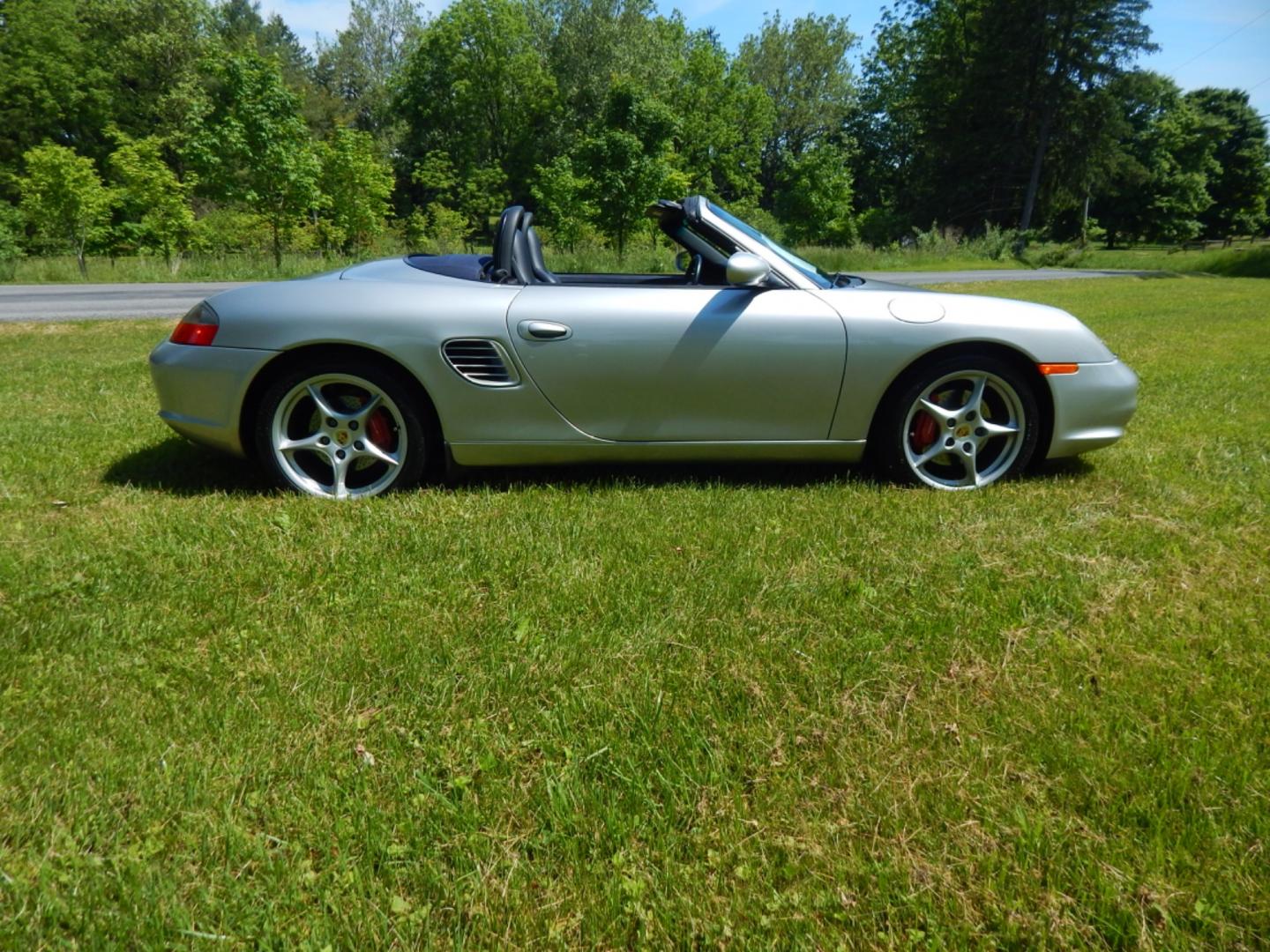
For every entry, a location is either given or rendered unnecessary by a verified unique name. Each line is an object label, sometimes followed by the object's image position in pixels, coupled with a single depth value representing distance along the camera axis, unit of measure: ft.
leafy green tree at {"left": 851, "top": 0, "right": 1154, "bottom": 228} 143.74
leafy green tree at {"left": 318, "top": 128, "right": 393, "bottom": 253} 79.05
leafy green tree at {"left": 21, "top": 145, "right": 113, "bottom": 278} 77.36
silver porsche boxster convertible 10.97
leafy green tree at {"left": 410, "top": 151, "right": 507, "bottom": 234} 144.66
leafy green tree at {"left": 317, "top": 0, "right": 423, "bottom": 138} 177.47
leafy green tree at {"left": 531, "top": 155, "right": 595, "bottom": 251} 78.54
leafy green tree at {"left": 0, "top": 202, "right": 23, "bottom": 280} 69.47
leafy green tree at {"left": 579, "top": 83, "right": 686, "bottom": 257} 65.10
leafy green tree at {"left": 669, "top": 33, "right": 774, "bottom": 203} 161.48
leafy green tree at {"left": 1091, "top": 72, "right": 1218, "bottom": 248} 167.53
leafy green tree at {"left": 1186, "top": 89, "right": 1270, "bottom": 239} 187.73
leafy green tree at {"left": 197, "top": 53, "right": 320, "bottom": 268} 62.95
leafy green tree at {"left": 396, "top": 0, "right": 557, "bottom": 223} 153.38
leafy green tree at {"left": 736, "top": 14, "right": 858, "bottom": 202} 190.49
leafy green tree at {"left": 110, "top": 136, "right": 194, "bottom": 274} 89.40
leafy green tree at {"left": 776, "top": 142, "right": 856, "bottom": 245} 116.78
